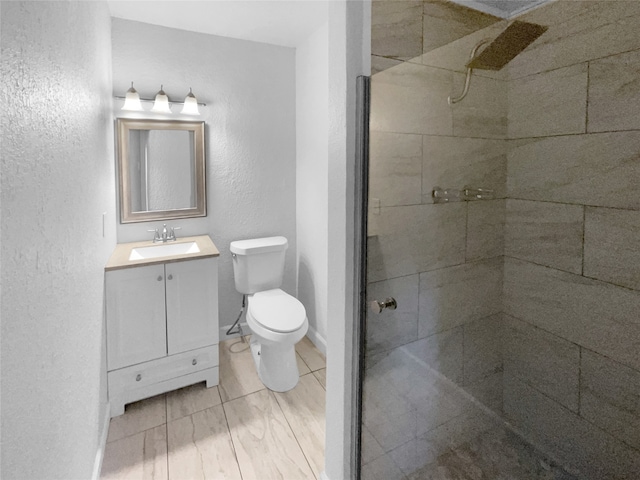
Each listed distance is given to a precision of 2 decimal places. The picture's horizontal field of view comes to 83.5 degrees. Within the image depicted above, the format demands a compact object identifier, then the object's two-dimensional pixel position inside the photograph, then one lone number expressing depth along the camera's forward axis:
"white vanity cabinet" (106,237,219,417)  1.97
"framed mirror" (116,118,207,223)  2.43
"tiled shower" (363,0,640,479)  1.23
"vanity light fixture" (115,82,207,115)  2.30
